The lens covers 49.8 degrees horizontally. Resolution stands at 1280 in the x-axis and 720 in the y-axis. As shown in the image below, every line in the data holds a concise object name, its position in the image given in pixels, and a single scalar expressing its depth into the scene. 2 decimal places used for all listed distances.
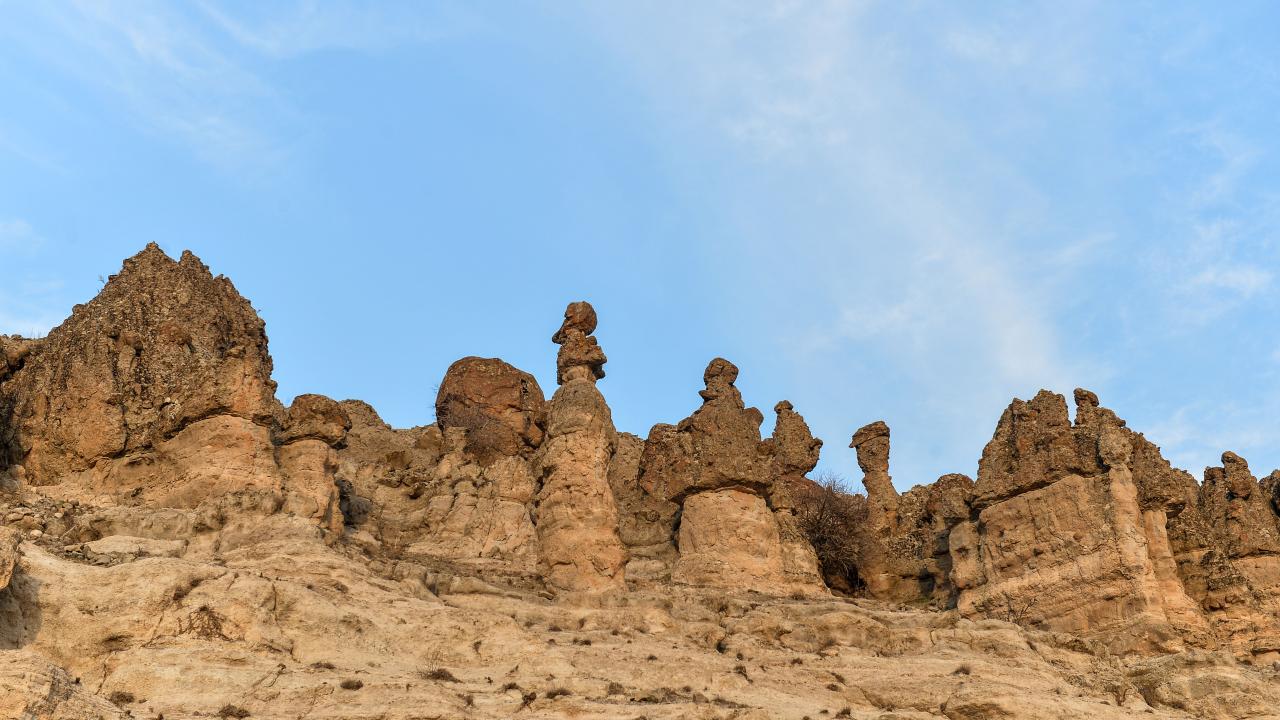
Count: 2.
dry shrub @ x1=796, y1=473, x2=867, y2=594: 39.94
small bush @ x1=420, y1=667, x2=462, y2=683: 21.05
